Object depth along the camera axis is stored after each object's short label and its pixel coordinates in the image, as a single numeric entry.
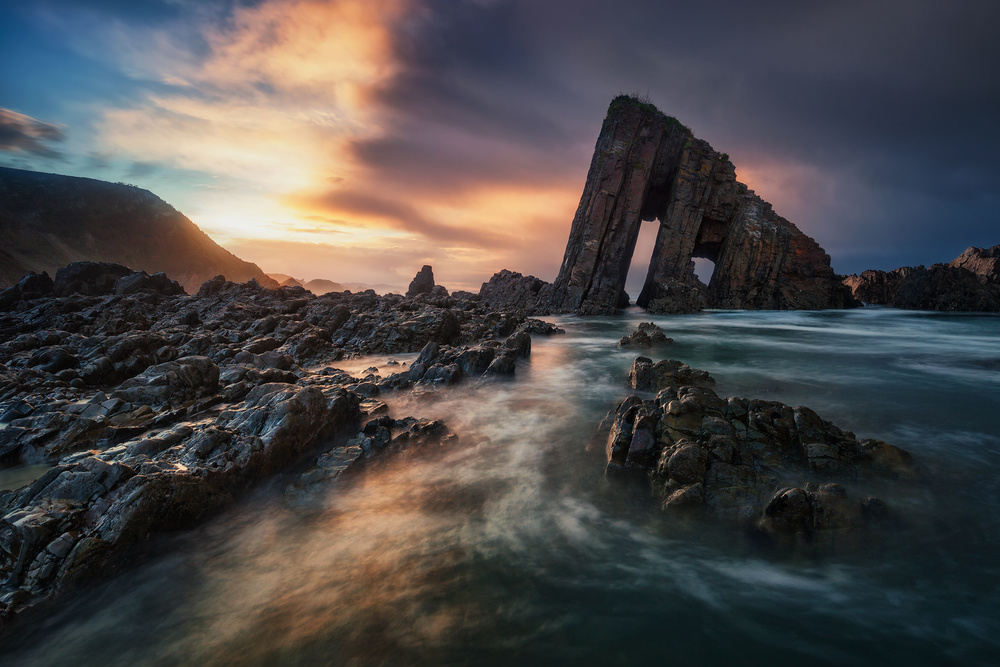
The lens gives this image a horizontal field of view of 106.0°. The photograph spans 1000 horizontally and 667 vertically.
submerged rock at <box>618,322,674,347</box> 14.78
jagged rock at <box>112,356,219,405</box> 7.67
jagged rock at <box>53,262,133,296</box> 26.33
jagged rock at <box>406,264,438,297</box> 38.94
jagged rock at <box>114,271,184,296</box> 25.58
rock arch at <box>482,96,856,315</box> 35.38
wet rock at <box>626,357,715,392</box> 8.59
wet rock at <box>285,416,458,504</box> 5.33
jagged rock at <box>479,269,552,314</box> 35.91
